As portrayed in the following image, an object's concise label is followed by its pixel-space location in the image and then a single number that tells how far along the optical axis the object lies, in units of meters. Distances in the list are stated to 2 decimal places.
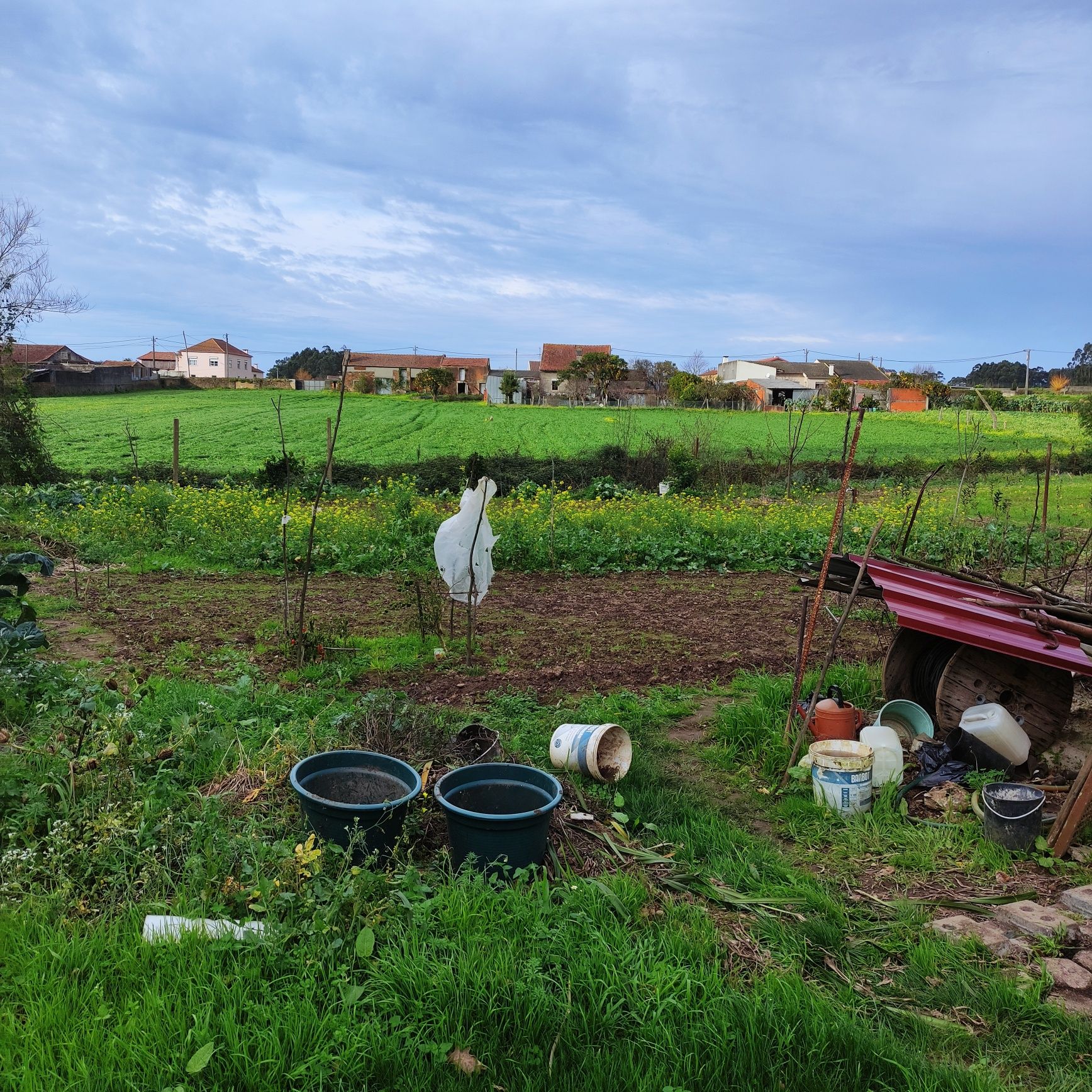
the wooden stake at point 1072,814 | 3.64
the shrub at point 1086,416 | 30.11
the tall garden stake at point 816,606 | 4.48
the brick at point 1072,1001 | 2.67
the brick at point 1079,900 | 3.21
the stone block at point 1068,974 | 2.80
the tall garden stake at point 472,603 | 6.11
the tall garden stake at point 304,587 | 5.84
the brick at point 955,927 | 3.09
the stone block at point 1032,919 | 3.10
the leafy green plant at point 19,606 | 4.72
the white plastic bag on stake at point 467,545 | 6.15
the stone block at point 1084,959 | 2.90
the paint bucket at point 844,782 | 4.15
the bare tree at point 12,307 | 18.03
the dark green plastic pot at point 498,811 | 3.09
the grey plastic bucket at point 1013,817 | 3.73
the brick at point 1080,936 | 3.04
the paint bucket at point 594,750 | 4.30
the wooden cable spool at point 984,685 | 4.59
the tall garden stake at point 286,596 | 6.05
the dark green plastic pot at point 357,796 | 3.08
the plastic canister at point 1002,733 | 4.34
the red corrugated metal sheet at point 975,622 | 4.15
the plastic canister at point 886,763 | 4.36
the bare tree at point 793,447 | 14.83
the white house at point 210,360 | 88.81
